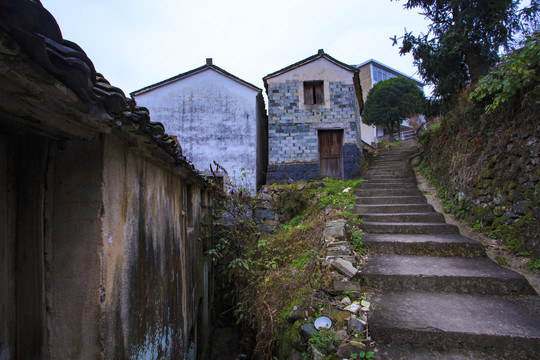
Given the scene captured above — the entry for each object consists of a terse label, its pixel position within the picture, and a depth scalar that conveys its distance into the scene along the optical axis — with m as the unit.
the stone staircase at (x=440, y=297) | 2.82
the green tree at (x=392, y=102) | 19.14
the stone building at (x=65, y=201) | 1.21
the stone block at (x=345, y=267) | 3.74
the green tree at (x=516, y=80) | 4.03
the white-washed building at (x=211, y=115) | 11.17
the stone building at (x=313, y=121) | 11.54
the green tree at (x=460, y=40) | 8.14
